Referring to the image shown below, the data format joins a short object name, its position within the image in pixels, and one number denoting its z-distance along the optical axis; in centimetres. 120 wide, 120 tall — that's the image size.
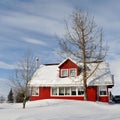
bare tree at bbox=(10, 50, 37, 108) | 1660
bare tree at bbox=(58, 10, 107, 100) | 1959
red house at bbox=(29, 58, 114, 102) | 2185
